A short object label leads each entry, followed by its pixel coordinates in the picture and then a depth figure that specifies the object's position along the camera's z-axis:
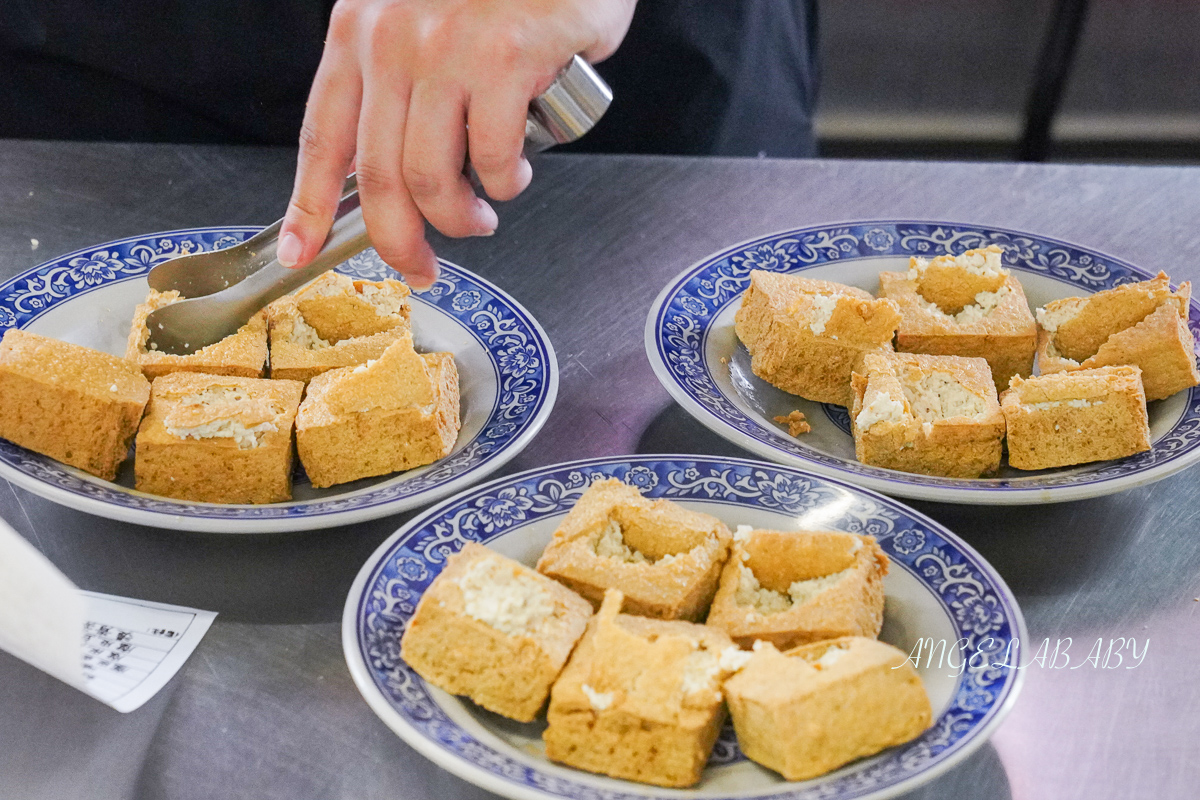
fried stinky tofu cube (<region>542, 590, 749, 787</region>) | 0.84
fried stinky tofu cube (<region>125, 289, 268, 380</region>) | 1.28
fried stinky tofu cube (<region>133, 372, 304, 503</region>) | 1.16
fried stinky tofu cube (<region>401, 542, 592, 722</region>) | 0.89
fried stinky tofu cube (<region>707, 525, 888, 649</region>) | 0.93
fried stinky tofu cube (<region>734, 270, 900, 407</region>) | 1.37
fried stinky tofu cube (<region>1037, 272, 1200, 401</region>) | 1.31
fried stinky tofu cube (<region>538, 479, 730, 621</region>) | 0.97
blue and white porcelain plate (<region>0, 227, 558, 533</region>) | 1.08
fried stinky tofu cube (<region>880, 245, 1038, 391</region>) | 1.41
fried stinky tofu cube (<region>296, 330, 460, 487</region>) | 1.19
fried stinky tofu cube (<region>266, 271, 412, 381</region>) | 1.35
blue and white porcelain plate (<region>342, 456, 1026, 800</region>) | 0.82
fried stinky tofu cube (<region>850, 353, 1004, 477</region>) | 1.23
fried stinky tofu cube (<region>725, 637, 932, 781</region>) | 0.83
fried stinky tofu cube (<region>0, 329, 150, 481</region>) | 1.15
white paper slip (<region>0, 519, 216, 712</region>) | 0.81
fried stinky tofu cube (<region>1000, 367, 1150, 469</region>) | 1.21
